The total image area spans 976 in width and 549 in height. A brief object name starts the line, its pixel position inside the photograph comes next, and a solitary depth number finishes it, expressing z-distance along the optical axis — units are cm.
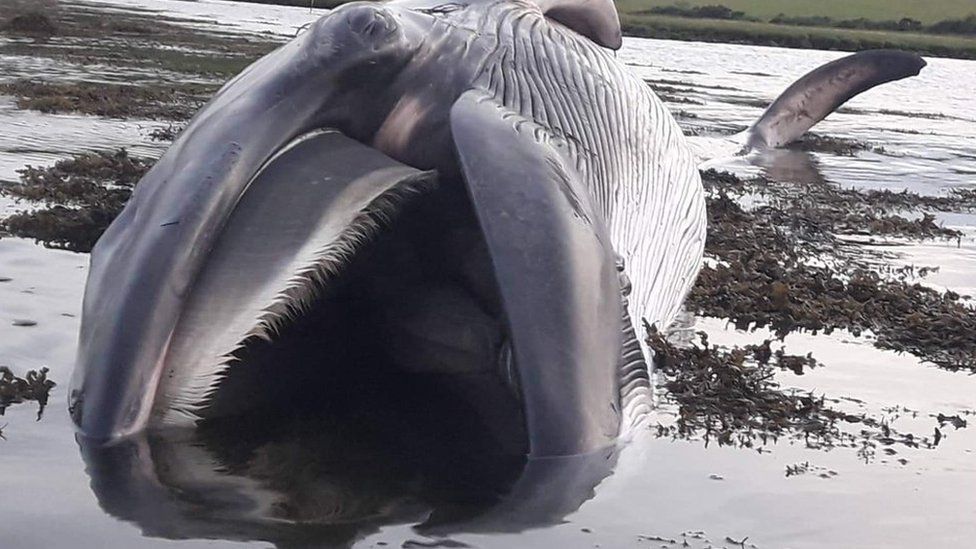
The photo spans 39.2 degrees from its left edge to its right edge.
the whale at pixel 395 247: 410
